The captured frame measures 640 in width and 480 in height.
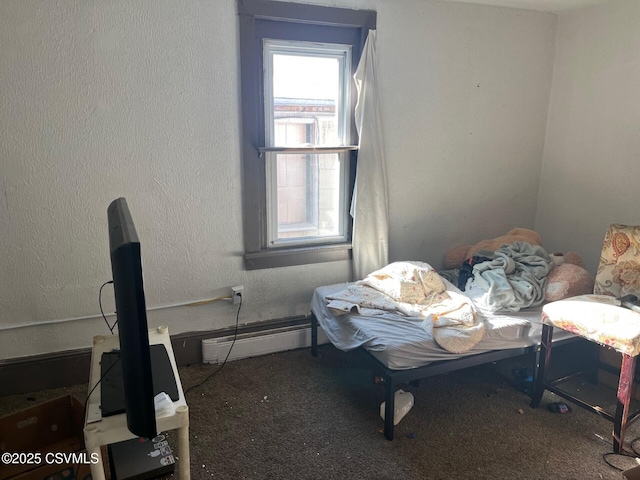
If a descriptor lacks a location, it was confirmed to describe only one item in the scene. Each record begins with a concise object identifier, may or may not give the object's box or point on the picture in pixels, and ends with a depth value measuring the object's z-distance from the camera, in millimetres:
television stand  1301
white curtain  2715
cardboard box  1599
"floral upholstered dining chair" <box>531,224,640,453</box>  1989
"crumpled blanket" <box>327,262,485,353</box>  2201
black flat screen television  1137
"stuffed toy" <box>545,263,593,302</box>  2541
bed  2107
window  2535
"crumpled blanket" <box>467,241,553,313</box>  2500
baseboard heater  2711
